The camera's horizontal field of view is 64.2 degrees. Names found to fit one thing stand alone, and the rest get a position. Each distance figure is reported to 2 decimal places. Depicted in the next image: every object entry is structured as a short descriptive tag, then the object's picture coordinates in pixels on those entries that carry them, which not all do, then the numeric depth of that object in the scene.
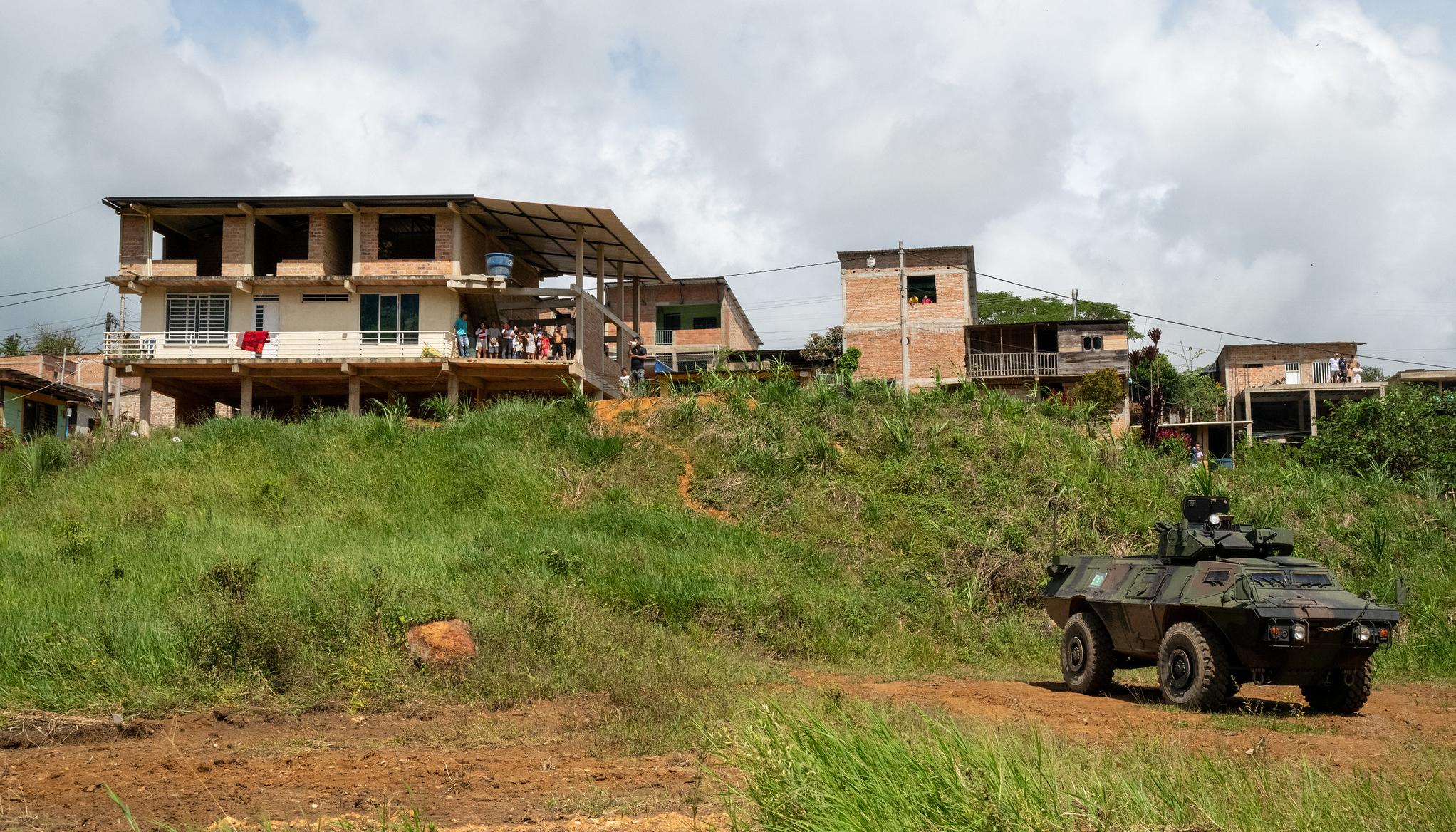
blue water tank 30.69
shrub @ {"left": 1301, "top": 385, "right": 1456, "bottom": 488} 29.81
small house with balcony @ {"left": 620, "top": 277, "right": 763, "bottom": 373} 47.81
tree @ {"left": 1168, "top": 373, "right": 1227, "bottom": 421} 47.62
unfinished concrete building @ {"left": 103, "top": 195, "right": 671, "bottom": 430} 30.67
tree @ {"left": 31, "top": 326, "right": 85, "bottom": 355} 62.50
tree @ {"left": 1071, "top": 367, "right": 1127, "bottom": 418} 40.78
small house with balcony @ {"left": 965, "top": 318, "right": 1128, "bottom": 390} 43.44
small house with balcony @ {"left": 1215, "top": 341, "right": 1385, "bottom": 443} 46.41
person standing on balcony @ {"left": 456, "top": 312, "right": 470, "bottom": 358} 30.38
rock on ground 11.84
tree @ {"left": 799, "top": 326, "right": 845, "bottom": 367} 44.59
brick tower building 44.69
